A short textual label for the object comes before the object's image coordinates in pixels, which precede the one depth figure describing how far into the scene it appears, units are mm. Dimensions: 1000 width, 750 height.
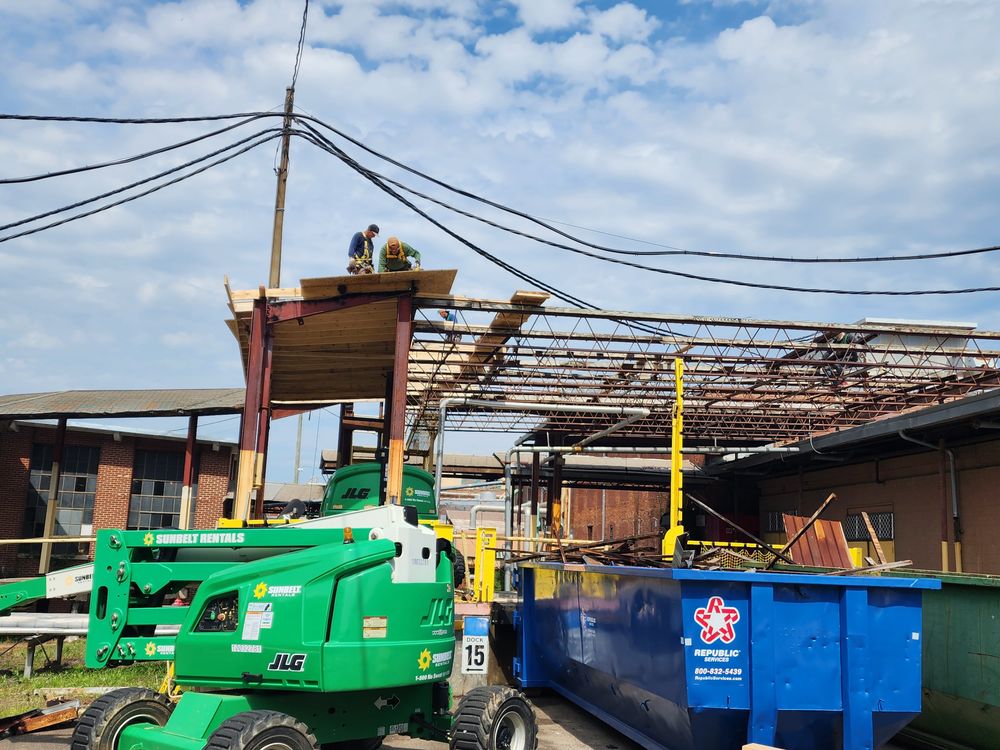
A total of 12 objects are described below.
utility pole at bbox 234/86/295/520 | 16000
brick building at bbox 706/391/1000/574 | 19125
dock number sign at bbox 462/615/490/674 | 9562
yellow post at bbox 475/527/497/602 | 13672
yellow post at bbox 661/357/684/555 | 11102
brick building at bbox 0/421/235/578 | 27781
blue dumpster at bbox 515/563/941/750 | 7254
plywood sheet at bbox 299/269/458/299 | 16078
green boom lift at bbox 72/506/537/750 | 6613
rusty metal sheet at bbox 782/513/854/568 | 13711
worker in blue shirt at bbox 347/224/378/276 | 17062
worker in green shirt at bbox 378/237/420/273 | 16375
